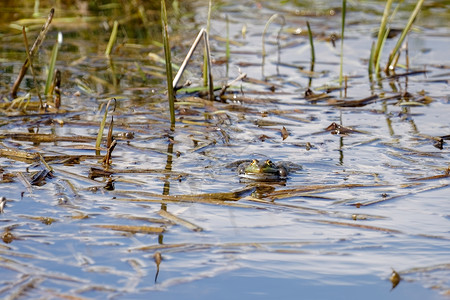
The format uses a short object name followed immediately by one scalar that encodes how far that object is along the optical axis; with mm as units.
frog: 9133
